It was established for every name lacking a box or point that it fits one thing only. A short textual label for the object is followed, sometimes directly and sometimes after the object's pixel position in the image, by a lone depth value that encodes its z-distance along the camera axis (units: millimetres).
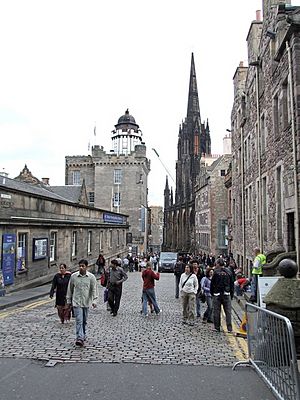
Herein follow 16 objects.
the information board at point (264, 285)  8088
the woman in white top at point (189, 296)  9414
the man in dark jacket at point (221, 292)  8893
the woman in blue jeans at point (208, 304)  10031
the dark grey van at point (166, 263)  37125
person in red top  10602
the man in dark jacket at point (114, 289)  10438
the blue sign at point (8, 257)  14086
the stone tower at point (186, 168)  84781
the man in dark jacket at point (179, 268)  13912
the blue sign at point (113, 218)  33419
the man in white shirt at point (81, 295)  7098
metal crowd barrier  4082
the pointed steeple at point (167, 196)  99138
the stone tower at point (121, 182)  60969
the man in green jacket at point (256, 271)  11820
